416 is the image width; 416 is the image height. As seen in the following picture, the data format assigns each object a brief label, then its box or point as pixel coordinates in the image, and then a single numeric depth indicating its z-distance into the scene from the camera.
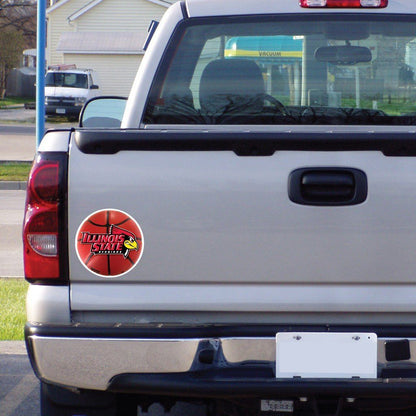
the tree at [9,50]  55.97
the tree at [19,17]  57.24
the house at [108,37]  41.91
